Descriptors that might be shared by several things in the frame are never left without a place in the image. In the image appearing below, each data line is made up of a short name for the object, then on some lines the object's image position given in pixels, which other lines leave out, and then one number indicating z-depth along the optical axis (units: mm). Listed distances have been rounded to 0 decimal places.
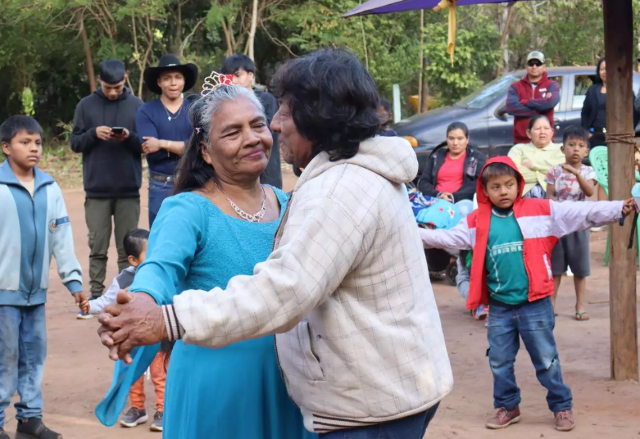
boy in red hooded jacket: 5066
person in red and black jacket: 9898
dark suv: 11695
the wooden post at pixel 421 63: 18312
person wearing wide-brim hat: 7254
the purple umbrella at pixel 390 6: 5673
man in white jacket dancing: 2236
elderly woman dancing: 2811
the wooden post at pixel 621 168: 5809
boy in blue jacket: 5277
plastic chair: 8672
